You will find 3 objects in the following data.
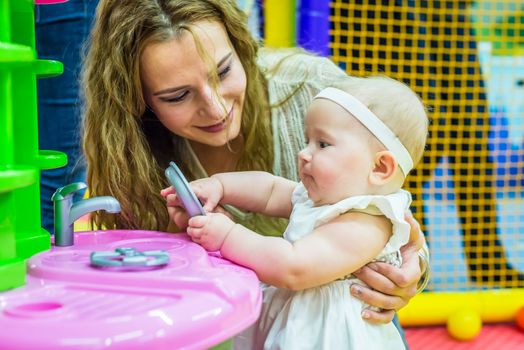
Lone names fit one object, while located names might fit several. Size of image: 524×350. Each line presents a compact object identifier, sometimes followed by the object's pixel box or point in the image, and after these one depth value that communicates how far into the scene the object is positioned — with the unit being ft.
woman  3.62
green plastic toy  2.87
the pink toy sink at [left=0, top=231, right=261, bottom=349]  1.95
